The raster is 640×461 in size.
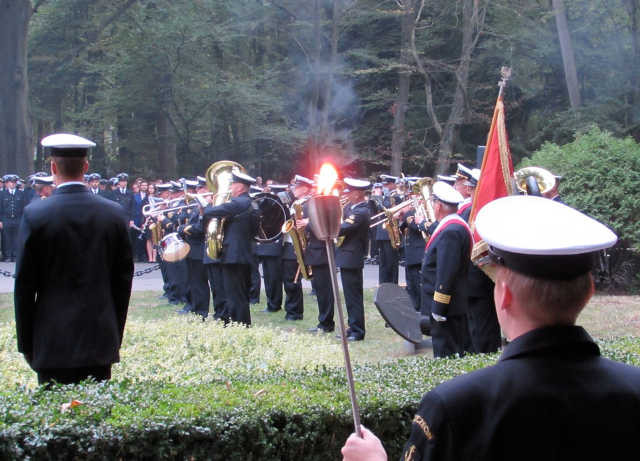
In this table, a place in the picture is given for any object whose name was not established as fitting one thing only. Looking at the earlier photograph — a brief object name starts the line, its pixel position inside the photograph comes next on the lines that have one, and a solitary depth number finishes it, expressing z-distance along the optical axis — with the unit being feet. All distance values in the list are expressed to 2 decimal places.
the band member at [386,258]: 47.85
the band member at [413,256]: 41.56
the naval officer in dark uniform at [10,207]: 72.23
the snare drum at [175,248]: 40.45
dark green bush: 47.19
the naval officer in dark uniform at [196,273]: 41.57
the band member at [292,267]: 40.50
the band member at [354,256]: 35.35
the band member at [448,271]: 23.13
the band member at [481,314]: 23.62
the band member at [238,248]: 35.19
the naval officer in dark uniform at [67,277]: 14.62
